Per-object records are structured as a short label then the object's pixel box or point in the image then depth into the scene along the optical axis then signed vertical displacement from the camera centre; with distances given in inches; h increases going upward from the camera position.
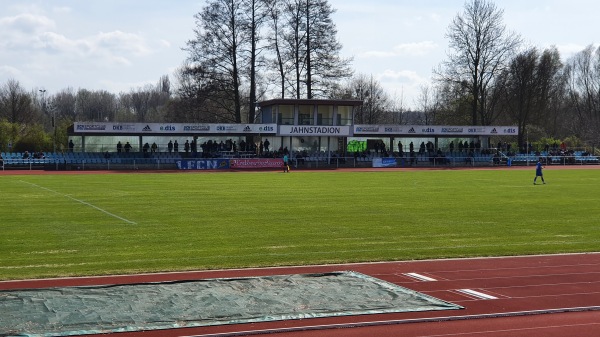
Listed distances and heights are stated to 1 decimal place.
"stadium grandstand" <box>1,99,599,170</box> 2174.0 +35.0
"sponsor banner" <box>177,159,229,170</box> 2161.7 -34.2
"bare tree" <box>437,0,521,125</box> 2987.2 +454.2
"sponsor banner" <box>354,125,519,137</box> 2541.8 +103.3
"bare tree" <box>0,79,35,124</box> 3376.0 +245.3
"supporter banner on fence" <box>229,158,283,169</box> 2190.0 -30.4
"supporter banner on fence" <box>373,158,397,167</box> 2406.5 -26.8
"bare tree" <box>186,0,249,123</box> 2628.0 +428.2
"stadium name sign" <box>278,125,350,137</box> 2429.9 +93.4
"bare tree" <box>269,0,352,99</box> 2790.4 +488.1
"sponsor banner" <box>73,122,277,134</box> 2194.5 +92.3
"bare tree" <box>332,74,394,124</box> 3914.9 +344.0
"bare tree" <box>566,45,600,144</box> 4028.1 +404.3
